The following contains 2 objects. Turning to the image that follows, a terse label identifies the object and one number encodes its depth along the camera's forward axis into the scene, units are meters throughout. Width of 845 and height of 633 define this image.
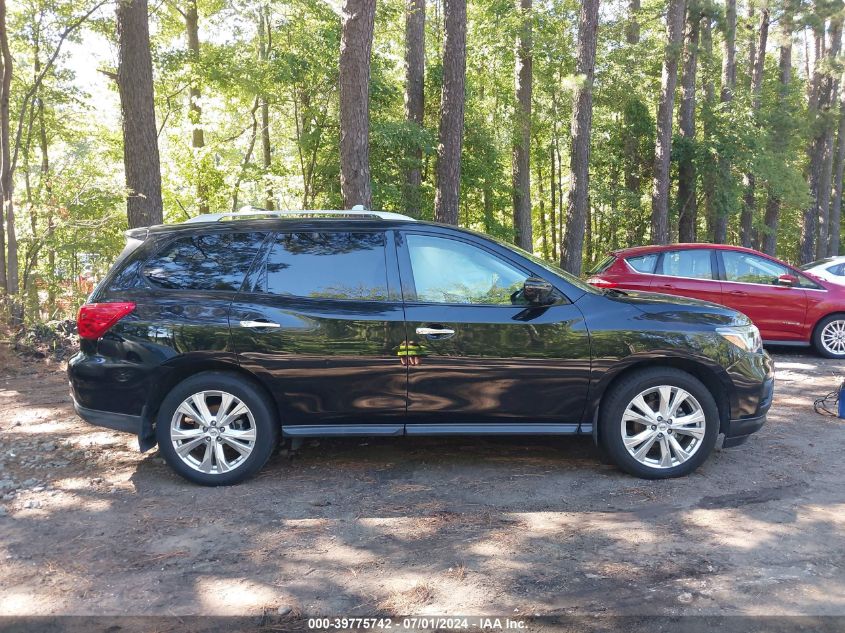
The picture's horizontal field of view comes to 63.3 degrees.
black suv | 4.79
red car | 10.05
